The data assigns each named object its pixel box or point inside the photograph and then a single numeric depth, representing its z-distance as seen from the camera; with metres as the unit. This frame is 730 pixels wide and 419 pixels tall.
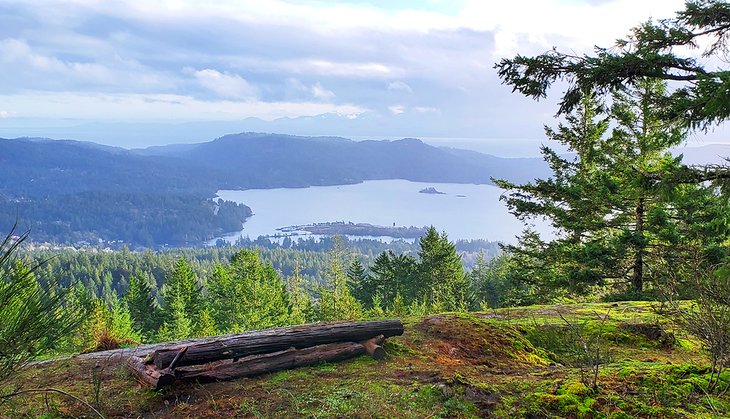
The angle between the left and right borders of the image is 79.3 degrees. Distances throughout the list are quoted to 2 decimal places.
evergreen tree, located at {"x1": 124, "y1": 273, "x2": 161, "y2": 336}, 35.62
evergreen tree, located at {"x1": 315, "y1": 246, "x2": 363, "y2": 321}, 28.54
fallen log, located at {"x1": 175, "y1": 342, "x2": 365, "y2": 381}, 5.05
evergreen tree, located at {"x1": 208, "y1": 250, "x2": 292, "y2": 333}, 30.59
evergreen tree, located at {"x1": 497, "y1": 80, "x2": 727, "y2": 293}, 13.11
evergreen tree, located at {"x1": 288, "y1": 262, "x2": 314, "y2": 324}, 34.42
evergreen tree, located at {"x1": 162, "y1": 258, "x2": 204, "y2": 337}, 30.72
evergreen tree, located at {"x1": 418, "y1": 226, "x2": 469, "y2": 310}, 34.06
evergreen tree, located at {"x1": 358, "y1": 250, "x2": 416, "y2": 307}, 36.97
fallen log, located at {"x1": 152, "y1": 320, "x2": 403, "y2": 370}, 5.25
